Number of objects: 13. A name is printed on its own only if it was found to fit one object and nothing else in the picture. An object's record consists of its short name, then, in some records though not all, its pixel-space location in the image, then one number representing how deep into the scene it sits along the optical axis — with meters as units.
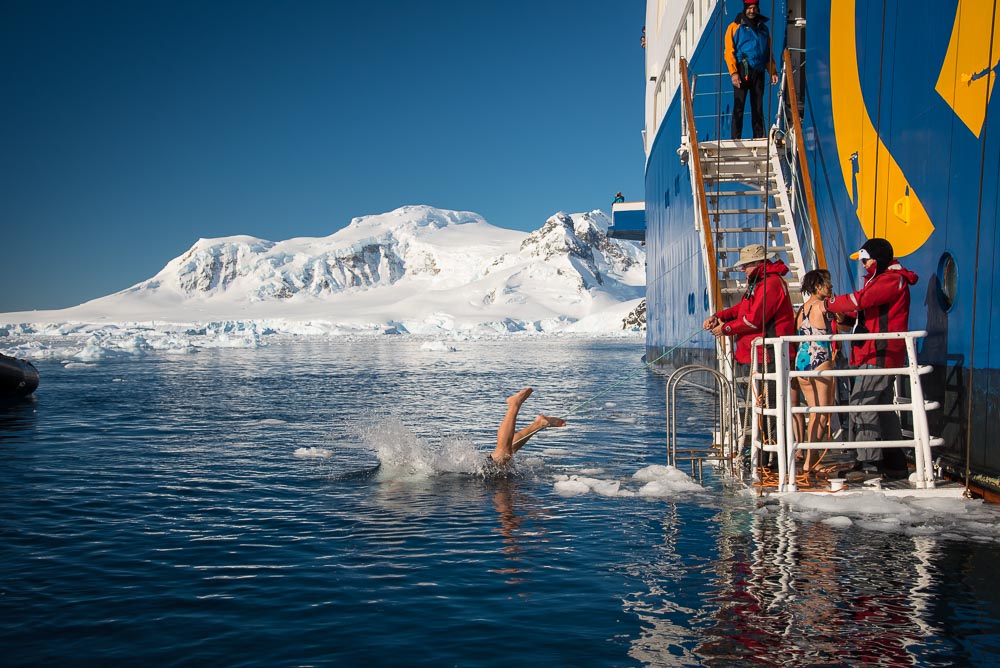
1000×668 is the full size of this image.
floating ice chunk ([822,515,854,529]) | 6.41
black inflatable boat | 18.89
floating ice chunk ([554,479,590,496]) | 8.30
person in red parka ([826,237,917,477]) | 7.34
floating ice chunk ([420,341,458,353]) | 60.97
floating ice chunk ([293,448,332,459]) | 11.23
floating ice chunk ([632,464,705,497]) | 8.04
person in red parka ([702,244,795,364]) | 7.95
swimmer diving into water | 9.12
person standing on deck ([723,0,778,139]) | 11.72
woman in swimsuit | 7.57
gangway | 10.52
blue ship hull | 7.15
